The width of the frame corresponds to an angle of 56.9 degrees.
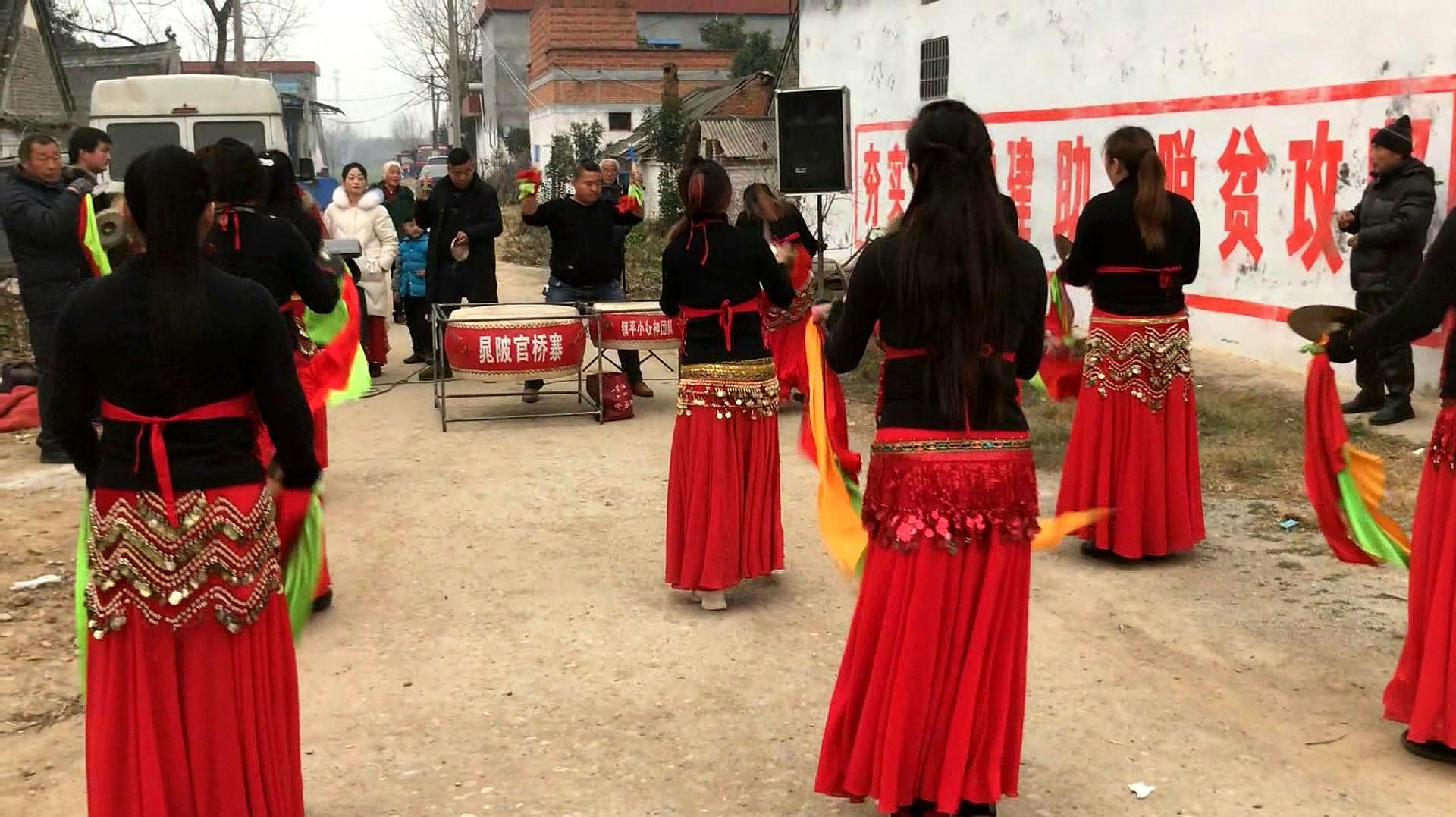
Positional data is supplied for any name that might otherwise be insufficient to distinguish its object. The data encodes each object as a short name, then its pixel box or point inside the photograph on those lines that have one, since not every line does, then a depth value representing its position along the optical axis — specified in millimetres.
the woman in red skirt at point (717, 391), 5621
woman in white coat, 11664
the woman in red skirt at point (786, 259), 8180
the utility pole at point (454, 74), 37000
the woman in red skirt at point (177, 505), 3020
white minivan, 14602
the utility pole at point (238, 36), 32469
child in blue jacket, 12547
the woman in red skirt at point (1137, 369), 5730
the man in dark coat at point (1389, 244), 8508
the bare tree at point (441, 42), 60812
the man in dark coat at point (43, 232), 7945
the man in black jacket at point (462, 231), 11078
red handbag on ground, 10227
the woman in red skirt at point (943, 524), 3336
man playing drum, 10109
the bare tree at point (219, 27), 32906
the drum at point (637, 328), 9906
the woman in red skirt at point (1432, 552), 3867
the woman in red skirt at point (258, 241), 5129
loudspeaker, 13141
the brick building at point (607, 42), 42500
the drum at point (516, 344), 9492
